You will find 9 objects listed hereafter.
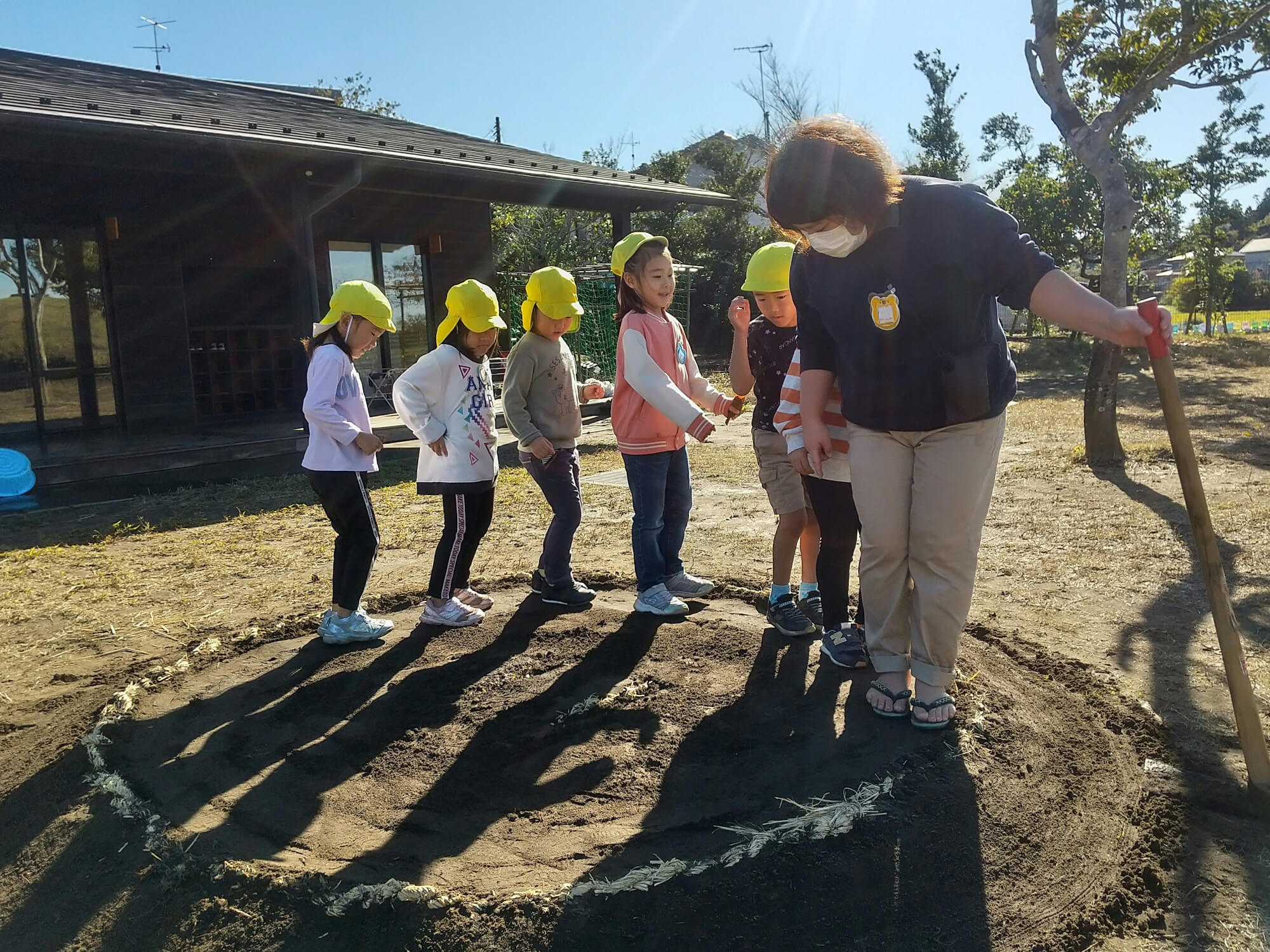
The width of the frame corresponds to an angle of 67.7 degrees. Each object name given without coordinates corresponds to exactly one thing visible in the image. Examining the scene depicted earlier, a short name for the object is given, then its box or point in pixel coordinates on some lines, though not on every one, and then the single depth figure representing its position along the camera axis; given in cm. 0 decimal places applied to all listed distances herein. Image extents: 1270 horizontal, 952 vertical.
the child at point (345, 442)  386
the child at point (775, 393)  380
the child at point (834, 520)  335
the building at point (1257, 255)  6272
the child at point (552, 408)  411
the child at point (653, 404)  396
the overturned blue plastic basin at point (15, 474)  775
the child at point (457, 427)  404
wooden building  902
